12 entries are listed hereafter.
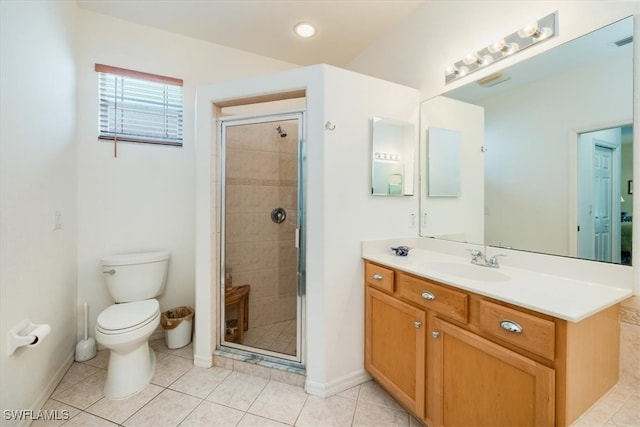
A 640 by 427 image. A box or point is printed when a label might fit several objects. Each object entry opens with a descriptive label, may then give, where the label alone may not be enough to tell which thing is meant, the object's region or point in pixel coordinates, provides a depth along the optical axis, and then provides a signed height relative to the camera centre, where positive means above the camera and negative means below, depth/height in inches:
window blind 83.7 +35.4
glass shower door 73.4 -7.8
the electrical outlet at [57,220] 67.1 -2.3
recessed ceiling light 86.7 +62.7
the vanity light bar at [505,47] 51.3 +37.0
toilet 62.4 -26.9
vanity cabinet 33.6 -22.7
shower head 78.0 +24.7
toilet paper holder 49.7 -24.7
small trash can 84.0 -38.2
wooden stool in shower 82.8 -30.4
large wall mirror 43.3 +12.6
